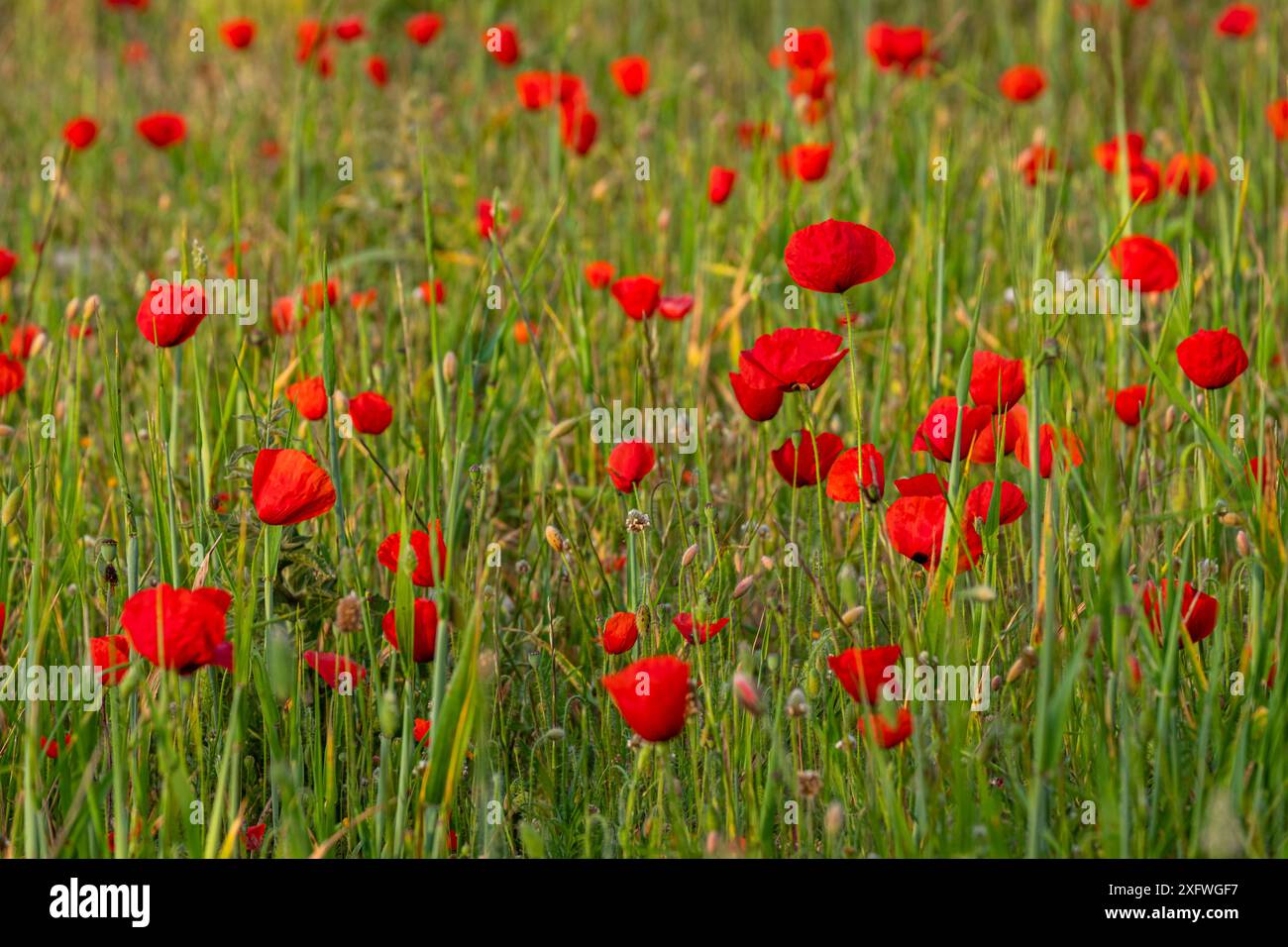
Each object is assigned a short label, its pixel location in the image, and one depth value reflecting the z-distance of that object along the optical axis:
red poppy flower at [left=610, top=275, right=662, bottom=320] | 3.19
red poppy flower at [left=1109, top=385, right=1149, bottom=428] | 3.11
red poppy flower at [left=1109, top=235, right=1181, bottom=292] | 3.19
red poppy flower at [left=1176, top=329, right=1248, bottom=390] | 3.00
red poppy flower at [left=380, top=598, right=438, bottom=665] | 2.89
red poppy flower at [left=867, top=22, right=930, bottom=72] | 3.81
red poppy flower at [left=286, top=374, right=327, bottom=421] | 3.09
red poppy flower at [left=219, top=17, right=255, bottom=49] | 4.25
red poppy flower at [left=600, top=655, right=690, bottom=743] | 2.76
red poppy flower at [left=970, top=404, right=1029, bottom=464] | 2.99
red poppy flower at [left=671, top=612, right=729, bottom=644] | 2.89
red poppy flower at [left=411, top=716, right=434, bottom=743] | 2.91
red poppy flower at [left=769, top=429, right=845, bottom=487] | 3.00
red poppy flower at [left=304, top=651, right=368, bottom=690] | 2.88
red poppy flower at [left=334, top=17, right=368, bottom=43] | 4.02
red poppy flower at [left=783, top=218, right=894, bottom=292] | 2.93
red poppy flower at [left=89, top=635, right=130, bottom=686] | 2.86
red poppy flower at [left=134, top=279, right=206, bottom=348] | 2.98
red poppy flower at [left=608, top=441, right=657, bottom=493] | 3.01
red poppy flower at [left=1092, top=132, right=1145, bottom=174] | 3.48
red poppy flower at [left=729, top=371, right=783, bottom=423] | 2.97
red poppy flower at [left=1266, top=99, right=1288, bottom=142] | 3.63
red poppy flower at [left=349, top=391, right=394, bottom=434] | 3.06
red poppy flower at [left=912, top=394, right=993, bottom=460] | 2.94
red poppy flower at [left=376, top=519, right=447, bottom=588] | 2.93
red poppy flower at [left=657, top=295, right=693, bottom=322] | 3.30
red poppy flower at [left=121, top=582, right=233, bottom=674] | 2.77
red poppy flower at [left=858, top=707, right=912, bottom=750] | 2.79
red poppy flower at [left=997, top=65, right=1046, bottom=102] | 3.85
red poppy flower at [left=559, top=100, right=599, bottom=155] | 3.64
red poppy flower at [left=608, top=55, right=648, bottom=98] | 3.85
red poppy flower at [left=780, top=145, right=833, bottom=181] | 3.49
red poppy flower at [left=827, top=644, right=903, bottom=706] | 2.82
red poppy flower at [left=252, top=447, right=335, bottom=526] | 2.89
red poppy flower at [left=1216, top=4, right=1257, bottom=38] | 4.25
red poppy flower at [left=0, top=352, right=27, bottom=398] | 3.14
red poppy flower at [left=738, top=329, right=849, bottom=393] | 2.91
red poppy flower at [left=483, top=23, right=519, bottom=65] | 3.29
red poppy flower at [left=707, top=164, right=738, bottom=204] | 3.51
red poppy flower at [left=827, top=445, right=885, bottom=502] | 2.93
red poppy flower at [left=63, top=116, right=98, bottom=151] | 3.64
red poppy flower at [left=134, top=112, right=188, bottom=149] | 3.76
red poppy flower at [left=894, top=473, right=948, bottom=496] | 2.92
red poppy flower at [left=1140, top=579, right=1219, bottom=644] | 2.90
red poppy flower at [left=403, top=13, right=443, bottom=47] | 4.19
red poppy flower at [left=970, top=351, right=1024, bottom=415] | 2.94
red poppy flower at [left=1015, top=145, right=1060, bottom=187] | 3.55
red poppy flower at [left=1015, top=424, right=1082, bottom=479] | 2.96
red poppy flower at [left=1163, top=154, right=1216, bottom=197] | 3.52
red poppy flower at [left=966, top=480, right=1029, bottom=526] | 2.95
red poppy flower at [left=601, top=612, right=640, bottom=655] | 2.92
